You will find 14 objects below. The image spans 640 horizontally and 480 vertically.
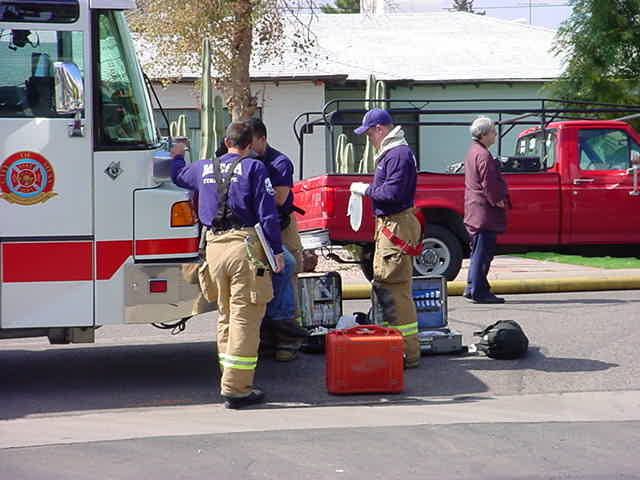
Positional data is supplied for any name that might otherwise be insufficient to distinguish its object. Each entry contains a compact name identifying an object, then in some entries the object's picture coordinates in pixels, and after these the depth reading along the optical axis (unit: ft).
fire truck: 43.28
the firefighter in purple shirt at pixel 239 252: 42.01
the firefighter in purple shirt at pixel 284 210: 49.36
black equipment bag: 50.78
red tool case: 44.26
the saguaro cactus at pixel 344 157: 101.11
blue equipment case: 53.05
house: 145.20
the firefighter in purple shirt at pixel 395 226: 48.23
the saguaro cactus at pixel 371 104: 99.65
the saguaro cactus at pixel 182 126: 96.83
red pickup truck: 75.51
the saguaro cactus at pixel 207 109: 88.71
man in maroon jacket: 67.37
